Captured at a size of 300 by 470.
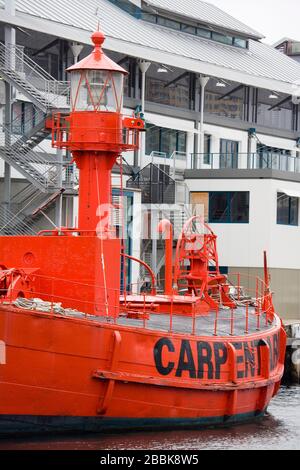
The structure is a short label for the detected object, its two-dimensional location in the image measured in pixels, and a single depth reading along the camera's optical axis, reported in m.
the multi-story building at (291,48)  85.94
